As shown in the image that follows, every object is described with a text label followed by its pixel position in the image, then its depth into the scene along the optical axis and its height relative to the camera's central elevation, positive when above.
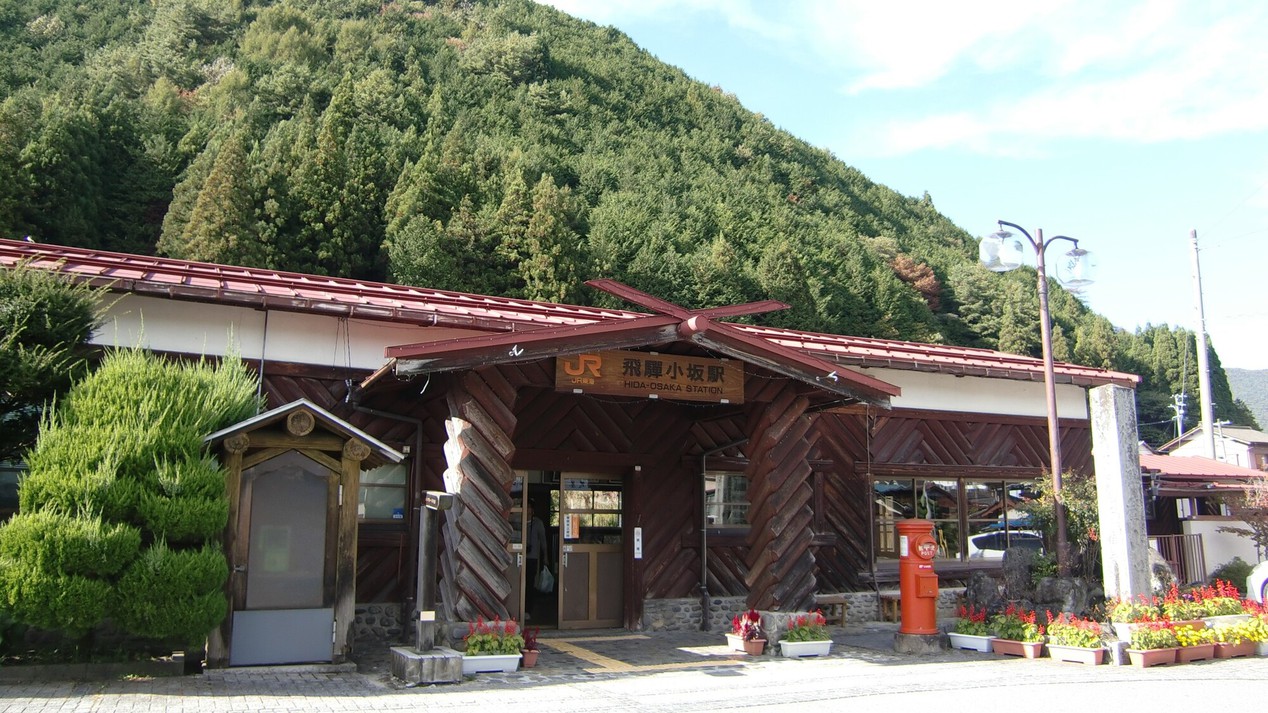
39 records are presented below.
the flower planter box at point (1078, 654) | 10.08 -1.50
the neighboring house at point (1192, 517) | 16.78 -0.04
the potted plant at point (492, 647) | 8.75 -1.22
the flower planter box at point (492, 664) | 8.71 -1.36
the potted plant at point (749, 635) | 10.54 -1.33
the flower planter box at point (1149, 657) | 9.96 -1.51
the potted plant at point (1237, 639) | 10.66 -1.42
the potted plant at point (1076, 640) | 10.11 -1.37
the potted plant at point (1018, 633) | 10.63 -1.35
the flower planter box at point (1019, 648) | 10.60 -1.51
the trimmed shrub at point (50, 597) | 7.49 -0.62
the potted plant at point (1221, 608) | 11.12 -1.12
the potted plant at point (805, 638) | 10.39 -1.35
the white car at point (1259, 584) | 12.34 -0.92
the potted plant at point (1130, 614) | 10.27 -1.10
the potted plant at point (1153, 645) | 9.98 -1.40
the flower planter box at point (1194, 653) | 10.28 -1.52
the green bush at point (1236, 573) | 16.27 -1.03
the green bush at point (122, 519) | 7.57 +0.01
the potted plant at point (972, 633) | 11.04 -1.40
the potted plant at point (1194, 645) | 10.30 -1.43
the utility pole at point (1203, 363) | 26.15 +4.21
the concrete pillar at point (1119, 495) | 11.00 +0.23
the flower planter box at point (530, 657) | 9.21 -1.36
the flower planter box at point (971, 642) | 11.02 -1.49
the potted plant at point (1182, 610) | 10.79 -1.11
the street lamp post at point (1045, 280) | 11.58 +3.07
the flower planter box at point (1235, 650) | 10.61 -1.54
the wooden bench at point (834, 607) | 13.36 -1.30
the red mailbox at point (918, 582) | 11.03 -0.78
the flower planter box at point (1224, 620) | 11.03 -1.24
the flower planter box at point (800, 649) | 10.38 -1.46
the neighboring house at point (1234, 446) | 40.56 +3.06
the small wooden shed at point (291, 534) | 8.62 -0.15
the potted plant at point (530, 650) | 9.22 -1.30
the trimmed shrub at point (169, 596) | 7.78 -0.64
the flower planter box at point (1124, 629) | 10.18 -1.24
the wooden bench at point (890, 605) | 14.20 -1.35
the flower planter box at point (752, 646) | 10.52 -1.44
